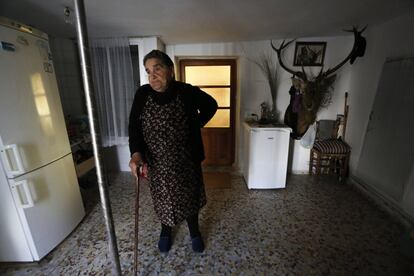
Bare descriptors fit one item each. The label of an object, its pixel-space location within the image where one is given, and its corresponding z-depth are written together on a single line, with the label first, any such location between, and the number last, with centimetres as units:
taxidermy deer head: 238
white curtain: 243
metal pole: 58
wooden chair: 255
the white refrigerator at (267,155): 234
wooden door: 295
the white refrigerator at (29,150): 123
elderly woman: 122
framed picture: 259
